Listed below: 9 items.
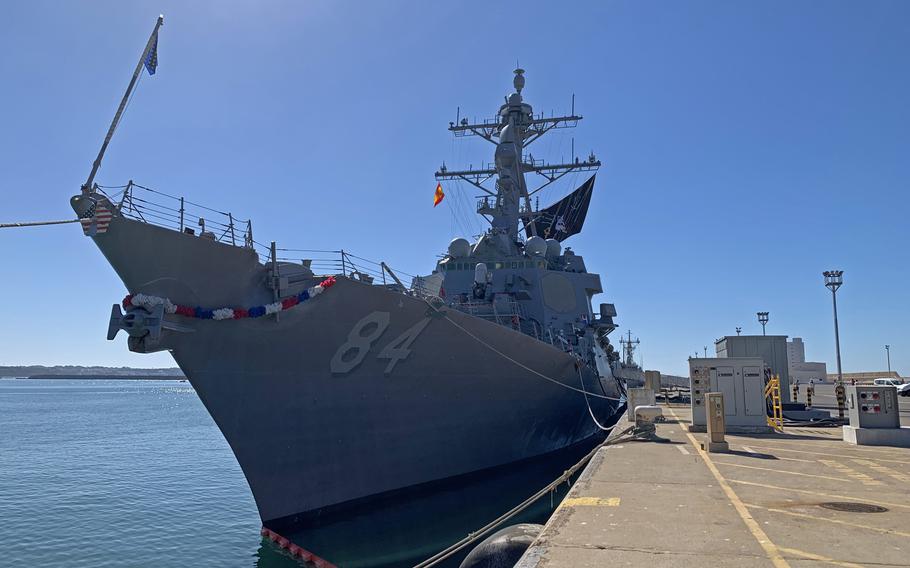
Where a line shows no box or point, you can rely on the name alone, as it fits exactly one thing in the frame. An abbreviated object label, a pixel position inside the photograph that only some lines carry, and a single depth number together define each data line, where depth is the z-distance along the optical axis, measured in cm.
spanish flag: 1805
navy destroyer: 759
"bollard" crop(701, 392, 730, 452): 912
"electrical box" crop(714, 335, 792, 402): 1747
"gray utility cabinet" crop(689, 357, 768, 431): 1174
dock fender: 519
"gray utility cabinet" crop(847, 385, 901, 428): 1034
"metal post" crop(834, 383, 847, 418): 1616
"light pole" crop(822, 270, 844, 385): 2417
